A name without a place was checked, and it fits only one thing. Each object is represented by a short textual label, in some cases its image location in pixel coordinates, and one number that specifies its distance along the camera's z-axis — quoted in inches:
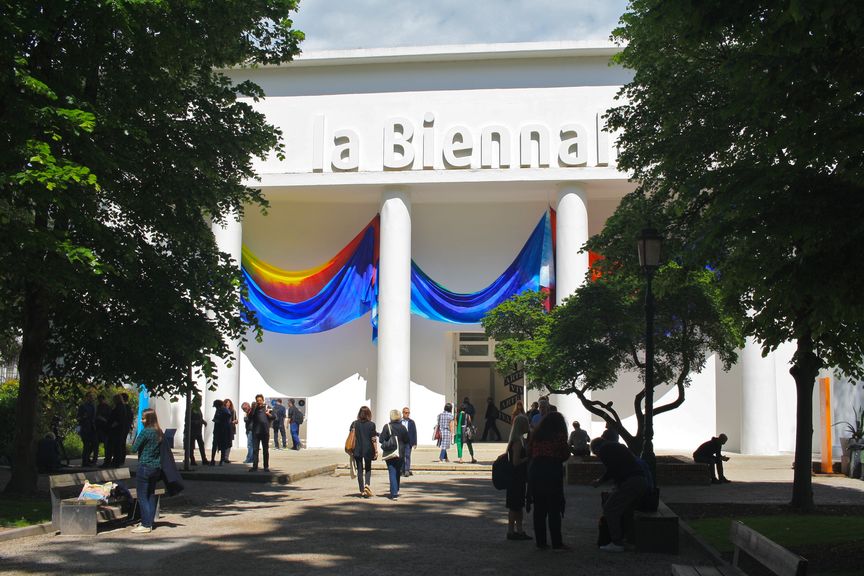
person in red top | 434.1
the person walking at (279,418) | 1353.3
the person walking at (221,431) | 951.0
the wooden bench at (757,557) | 265.9
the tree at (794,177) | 311.0
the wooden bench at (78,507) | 491.8
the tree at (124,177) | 496.1
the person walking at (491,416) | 1397.6
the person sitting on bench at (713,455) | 835.4
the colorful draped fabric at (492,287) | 1323.8
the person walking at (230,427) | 973.8
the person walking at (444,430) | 1047.0
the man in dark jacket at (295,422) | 1357.0
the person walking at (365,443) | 678.5
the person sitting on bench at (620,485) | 440.1
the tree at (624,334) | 789.2
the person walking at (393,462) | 668.7
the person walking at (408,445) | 910.4
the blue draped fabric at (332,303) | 1368.1
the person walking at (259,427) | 888.9
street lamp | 565.3
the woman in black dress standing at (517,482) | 469.1
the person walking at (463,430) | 1064.8
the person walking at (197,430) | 962.1
